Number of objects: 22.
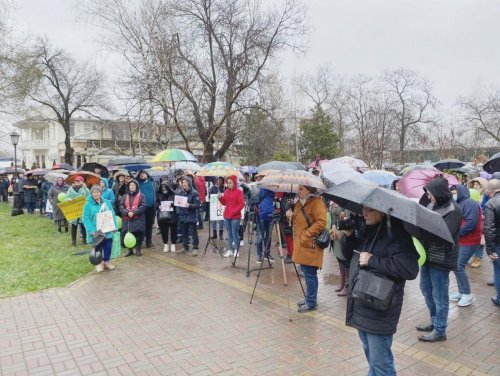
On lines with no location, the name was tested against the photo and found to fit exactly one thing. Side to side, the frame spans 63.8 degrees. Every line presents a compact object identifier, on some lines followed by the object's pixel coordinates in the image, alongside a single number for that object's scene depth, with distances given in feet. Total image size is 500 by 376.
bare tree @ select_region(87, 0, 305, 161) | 63.36
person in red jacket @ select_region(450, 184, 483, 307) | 19.13
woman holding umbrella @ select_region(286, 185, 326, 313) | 18.40
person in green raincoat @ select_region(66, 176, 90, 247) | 34.63
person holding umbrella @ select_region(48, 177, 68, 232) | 41.82
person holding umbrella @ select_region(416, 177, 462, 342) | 15.34
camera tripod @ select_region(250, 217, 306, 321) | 18.90
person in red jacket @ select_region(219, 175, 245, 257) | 29.19
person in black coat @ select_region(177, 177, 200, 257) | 31.14
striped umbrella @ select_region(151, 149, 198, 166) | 35.53
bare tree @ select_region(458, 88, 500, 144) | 130.21
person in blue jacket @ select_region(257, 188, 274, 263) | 28.22
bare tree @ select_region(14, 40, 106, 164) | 110.73
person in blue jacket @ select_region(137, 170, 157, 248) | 33.97
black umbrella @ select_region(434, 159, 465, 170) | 52.65
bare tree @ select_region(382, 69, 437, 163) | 132.16
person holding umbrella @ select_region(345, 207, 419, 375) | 10.25
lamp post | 61.46
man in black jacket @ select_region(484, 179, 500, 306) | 17.88
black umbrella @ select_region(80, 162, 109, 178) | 42.73
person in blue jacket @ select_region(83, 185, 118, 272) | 27.02
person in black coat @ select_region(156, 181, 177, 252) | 32.19
